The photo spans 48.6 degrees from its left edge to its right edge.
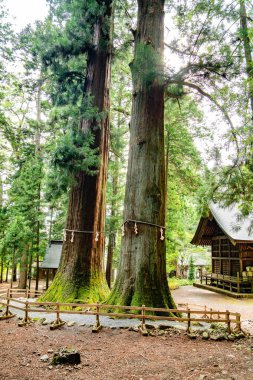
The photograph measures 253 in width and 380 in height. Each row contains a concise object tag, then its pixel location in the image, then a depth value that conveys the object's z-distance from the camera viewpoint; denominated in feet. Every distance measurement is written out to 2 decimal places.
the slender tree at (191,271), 90.53
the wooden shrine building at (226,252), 49.01
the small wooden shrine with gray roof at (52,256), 45.34
